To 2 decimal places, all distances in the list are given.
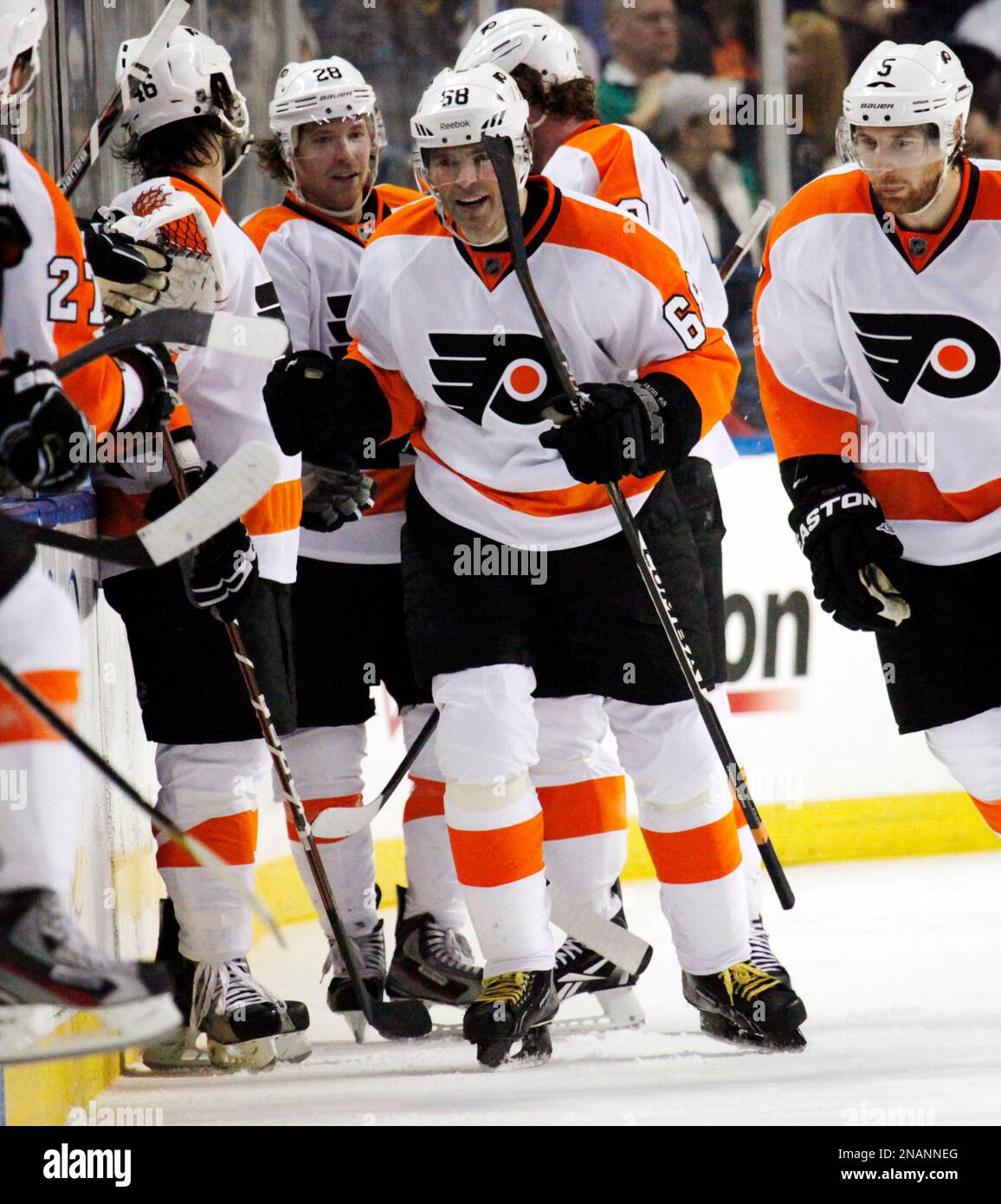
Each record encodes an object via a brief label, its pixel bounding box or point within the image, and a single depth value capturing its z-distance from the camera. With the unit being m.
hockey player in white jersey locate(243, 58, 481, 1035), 6.04
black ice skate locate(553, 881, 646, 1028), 5.98
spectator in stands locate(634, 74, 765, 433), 10.84
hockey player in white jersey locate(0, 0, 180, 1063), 3.28
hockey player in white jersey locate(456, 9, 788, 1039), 6.06
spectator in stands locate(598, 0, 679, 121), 11.21
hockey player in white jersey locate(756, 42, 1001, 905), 5.02
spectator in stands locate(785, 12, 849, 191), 10.98
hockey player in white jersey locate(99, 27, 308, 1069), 5.46
